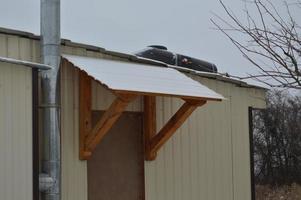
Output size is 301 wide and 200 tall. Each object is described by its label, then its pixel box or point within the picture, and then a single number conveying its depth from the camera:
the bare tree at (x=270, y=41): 6.35
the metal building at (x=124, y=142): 8.78
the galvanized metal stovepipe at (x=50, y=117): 9.35
